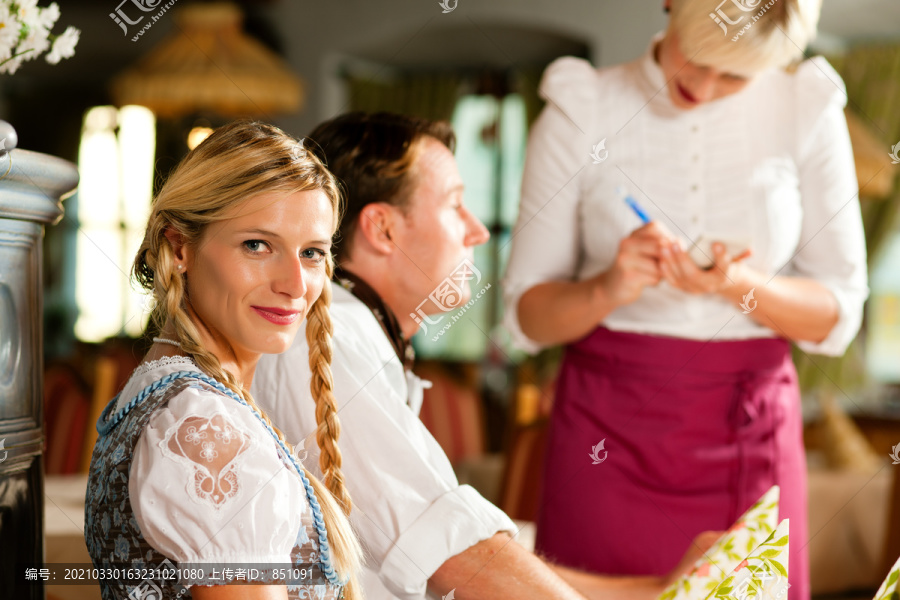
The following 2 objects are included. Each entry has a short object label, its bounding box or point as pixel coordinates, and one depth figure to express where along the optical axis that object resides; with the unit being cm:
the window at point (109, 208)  682
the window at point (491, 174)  644
